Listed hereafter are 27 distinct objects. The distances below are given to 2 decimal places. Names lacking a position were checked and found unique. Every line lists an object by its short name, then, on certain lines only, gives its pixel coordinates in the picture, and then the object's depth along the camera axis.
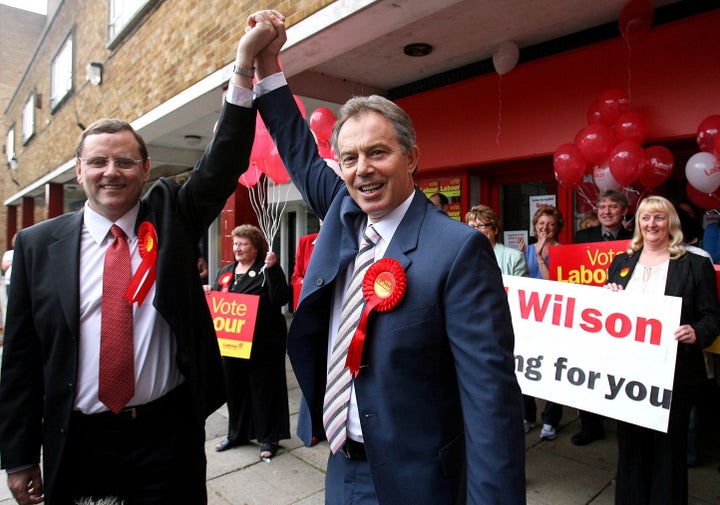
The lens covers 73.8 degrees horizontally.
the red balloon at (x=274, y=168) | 5.07
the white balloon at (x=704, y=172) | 4.13
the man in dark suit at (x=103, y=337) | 1.79
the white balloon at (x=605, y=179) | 4.71
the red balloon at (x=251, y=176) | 5.62
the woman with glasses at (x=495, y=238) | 4.16
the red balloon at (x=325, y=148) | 5.16
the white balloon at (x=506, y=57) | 5.67
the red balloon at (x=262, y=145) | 5.02
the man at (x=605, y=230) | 4.22
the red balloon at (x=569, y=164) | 4.96
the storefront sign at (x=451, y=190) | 6.91
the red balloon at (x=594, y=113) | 4.93
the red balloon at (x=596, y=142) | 4.72
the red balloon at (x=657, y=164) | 4.53
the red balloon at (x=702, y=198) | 4.44
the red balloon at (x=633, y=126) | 4.68
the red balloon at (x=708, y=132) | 4.14
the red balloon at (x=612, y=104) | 4.79
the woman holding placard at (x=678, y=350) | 2.78
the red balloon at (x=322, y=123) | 5.39
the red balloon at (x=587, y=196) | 5.53
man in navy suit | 1.23
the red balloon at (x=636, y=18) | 4.48
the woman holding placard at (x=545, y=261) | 4.42
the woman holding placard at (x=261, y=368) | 4.24
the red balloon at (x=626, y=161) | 4.46
